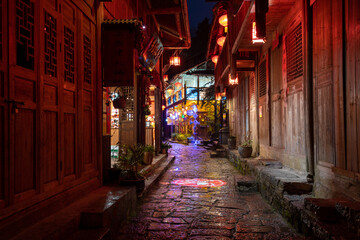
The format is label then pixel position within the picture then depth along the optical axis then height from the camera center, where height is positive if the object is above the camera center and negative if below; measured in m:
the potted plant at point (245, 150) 15.20 -1.53
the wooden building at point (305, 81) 5.84 +1.37
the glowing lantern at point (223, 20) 15.62 +6.55
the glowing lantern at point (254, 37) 10.30 +3.60
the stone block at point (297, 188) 7.25 -1.81
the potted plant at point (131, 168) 8.06 -1.43
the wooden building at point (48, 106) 4.19 +0.44
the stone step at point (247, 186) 10.15 -2.45
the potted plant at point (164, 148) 19.63 -1.75
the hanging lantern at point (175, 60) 22.35 +5.73
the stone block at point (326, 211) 4.91 -1.70
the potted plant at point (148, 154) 12.41 -1.39
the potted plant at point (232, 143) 21.19 -1.52
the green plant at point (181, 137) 38.31 -1.78
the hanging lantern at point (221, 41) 18.84 +6.30
